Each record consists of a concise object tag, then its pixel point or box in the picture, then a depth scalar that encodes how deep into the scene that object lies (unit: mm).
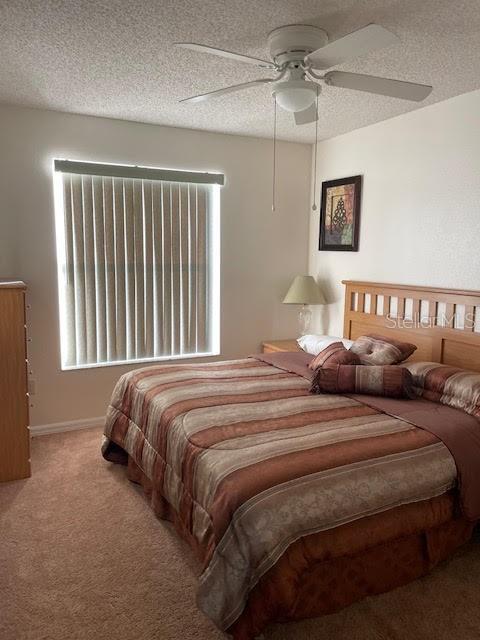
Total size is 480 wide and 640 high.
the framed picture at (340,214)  3977
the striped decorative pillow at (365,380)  2650
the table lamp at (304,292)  4223
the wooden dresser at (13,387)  2900
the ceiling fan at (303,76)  2082
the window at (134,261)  3703
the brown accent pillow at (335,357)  2874
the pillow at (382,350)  2934
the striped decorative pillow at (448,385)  2445
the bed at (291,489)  1665
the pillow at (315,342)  3564
